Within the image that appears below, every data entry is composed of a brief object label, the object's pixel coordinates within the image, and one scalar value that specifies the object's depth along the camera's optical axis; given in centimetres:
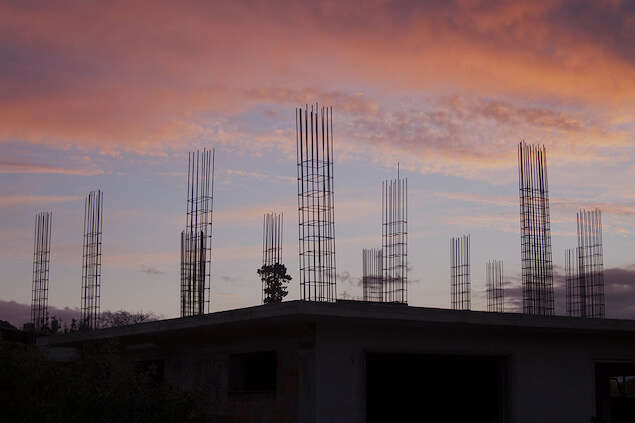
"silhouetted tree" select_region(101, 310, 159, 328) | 6048
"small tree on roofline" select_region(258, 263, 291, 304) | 5369
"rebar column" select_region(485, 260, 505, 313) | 3472
